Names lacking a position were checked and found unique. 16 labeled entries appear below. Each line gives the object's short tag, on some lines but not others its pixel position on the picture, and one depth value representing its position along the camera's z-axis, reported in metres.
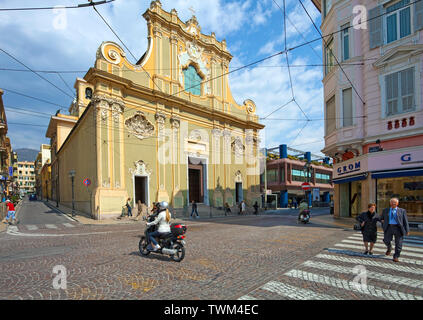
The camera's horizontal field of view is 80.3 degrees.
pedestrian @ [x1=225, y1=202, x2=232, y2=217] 26.07
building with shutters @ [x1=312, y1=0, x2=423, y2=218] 12.94
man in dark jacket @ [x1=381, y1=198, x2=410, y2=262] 6.32
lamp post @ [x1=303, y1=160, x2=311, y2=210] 24.50
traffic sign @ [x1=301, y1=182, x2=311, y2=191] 18.47
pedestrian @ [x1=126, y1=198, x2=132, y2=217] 18.36
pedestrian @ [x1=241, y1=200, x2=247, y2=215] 27.24
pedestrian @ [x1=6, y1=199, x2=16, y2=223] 14.95
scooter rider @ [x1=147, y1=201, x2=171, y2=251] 6.46
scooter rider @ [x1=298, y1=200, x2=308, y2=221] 15.74
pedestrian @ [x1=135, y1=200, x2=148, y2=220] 18.86
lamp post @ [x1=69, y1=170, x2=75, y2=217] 20.08
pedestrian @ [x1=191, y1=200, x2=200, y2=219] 21.64
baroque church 18.95
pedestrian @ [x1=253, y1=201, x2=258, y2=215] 28.05
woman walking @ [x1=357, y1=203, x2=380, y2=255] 6.89
